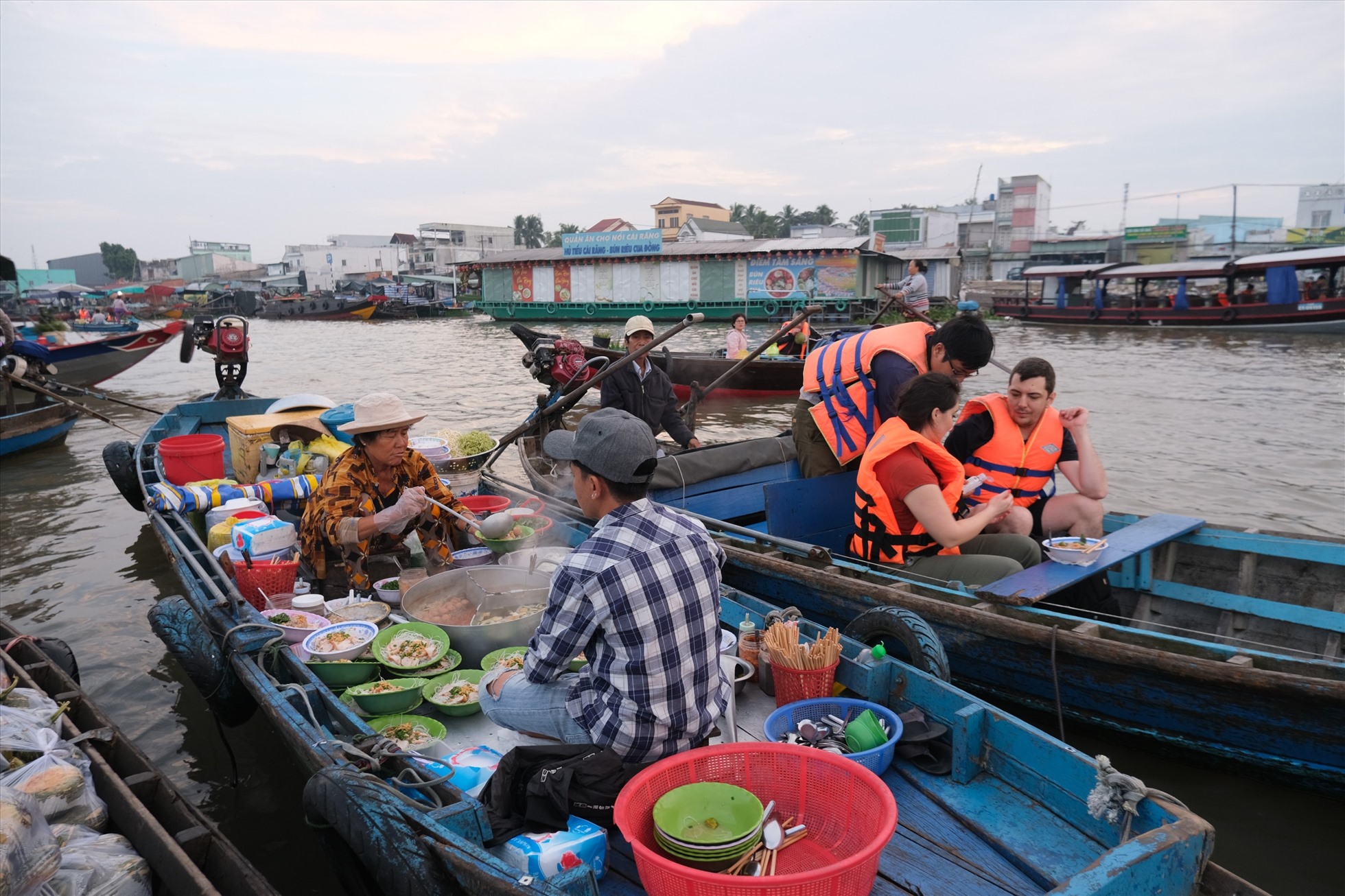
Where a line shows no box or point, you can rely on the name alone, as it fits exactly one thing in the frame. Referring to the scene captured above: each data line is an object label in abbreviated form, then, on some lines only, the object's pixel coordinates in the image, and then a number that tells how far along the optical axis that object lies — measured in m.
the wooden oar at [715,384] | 8.33
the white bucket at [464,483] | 6.29
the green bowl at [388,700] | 3.27
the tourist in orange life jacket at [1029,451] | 4.48
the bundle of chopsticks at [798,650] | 3.15
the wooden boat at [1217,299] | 24.31
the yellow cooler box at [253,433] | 6.14
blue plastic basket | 2.91
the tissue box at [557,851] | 2.31
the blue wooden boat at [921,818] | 2.13
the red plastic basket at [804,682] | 3.14
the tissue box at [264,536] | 4.28
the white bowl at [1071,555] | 4.08
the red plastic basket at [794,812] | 1.88
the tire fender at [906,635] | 3.38
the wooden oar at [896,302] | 11.80
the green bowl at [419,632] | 3.59
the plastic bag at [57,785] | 2.59
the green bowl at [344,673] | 3.45
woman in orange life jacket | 3.81
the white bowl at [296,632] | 3.73
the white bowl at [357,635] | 3.47
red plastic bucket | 6.25
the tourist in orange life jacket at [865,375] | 4.33
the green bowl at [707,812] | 2.12
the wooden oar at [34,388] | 10.59
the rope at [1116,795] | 2.29
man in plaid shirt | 2.26
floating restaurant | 33.94
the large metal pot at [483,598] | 3.69
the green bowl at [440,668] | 3.47
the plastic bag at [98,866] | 2.38
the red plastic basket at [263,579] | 4.14
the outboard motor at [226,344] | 9.13
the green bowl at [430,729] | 3.05
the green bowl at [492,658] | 3.56
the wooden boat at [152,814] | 2.51
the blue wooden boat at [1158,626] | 3.41
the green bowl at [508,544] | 4.58
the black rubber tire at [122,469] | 7.81
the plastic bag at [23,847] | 2.09
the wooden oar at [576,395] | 6.45
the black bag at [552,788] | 2.35
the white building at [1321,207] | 63.44
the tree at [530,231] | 80.56
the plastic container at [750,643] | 3.54
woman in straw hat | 4.14
